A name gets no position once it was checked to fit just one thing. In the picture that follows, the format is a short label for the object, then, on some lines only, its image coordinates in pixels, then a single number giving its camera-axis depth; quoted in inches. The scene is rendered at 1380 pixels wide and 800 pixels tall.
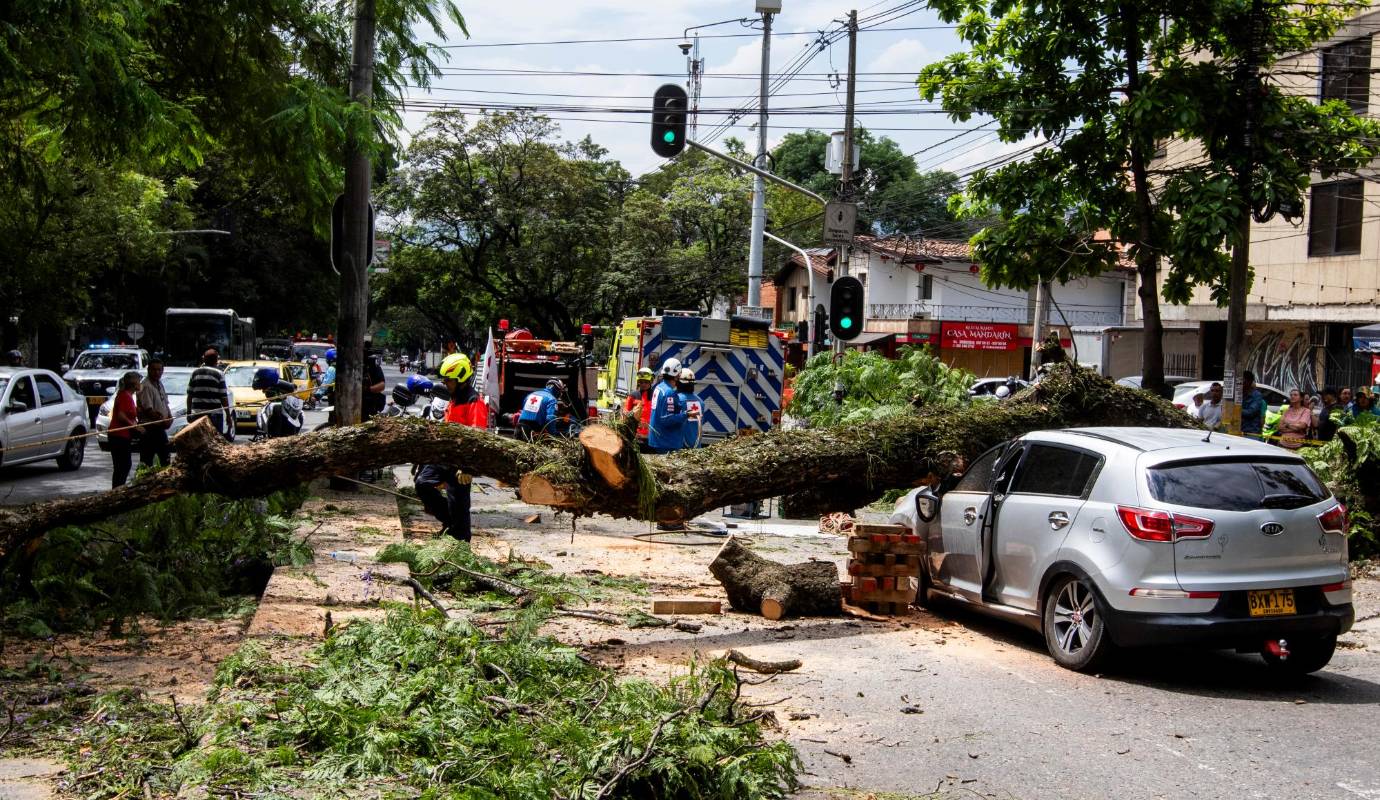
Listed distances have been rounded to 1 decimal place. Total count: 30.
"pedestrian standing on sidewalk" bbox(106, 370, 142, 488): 558.9
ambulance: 785.6
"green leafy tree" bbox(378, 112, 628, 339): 1747.0
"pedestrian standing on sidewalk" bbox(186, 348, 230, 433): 709.3
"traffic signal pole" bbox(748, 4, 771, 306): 1069.6
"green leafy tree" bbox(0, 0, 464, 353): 402.9
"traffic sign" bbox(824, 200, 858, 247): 861.2
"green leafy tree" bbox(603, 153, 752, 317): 1903.3
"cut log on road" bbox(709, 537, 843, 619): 366.3
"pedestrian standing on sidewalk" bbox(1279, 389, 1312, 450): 658.2
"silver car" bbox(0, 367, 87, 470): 680.4
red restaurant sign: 1990.7
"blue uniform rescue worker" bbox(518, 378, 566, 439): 545.6
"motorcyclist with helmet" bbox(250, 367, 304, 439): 695.1
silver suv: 283.4
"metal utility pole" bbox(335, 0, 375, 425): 584.7
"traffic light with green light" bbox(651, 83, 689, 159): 732.7
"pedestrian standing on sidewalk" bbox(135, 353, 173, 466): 577.9
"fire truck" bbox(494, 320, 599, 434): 893.1
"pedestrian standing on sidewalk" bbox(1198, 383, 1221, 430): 677.9
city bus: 1469.0
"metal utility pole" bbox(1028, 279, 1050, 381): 1099.3
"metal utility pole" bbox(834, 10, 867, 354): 939.3
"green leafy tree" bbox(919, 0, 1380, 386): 551.8
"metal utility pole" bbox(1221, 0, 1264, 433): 553.0
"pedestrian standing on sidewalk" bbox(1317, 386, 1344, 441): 673.6
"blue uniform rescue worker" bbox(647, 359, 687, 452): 552.7
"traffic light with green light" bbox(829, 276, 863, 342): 743.7
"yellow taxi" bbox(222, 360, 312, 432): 962.1
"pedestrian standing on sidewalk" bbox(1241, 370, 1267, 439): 690.8
